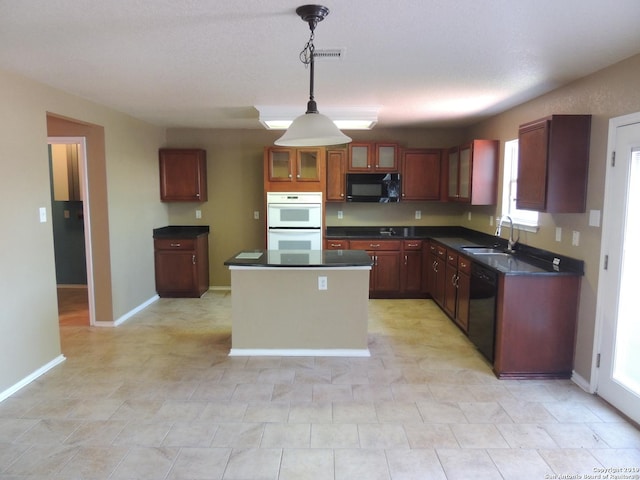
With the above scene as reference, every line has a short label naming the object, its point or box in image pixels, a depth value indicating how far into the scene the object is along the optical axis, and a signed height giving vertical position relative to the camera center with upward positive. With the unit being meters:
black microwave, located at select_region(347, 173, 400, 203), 5.71 +0.15
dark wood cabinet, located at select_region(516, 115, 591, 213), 3.12 +0.27
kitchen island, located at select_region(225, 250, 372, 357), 3.67 -0.99
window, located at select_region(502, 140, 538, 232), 4.36 +0.17
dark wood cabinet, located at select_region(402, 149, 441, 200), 5.74 +0.32
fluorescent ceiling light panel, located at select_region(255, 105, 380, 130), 4.47 +0.91
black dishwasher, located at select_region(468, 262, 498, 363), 3.41 -0.96
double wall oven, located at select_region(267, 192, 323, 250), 5.47 -0.28
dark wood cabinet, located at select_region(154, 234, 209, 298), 5.61 -0.95
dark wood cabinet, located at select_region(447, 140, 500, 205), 4.69 +0.30
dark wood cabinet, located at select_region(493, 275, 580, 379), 3.21 -0.98
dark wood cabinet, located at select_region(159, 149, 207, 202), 5.77 +0.30
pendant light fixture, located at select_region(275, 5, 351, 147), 2.45 +0.40
